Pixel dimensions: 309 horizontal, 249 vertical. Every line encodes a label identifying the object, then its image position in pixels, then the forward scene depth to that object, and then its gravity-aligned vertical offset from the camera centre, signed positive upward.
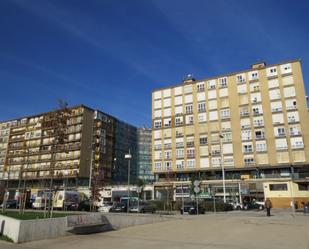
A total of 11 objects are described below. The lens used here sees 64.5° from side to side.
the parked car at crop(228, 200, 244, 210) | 33.57 -2.67
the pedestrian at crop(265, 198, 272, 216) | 20.52 -1.48
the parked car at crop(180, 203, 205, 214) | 24.33 -2.24
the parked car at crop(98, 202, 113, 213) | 29.50 -2.58
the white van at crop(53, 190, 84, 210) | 30.23 -1.60
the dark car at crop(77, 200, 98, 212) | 29.44 -2.38
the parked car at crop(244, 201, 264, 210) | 34.97 -2.82
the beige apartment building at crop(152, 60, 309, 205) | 45.77 +11.06
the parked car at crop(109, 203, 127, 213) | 28.06 -2.40
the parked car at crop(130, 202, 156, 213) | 27.12 -2.45
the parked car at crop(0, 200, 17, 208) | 37.05 -2.49
